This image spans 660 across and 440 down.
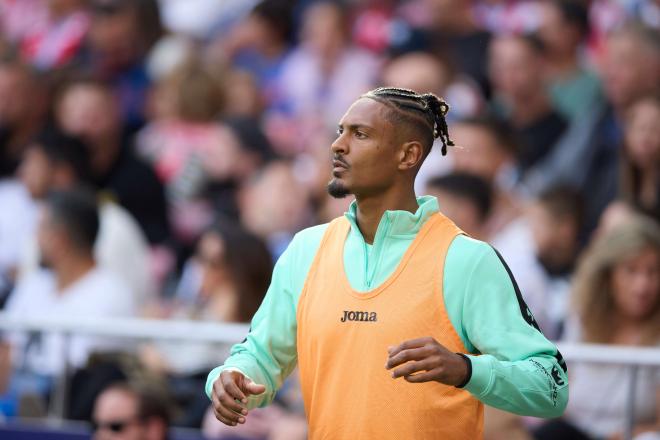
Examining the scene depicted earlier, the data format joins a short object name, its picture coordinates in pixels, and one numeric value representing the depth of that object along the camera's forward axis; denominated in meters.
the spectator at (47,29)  22.61
